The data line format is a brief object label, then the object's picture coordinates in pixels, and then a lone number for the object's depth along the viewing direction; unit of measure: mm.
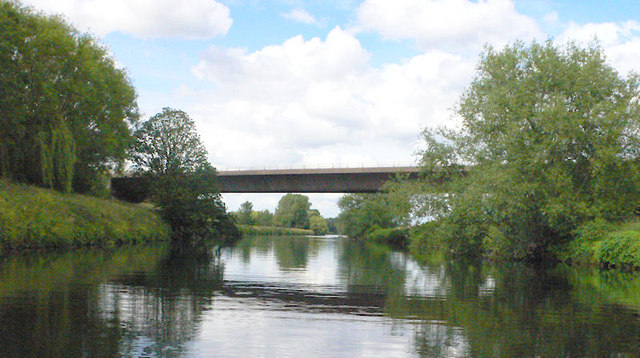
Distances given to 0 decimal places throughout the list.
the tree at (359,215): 92375
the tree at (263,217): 165800
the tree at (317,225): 171875
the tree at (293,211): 161125
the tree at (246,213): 141250
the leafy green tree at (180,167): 62438
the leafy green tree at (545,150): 32531
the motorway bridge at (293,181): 61844
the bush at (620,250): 28344
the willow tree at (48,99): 40375
